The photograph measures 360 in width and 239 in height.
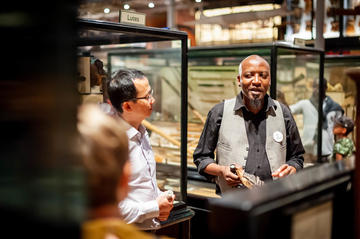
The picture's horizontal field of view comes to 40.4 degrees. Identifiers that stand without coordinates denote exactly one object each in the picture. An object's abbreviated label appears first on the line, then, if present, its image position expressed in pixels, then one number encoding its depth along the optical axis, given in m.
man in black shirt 3.14
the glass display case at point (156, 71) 2.73
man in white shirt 2.45
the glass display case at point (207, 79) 4.17
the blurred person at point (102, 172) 1.13
